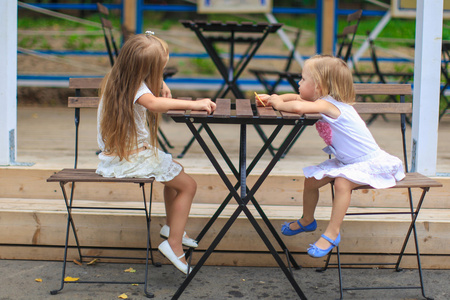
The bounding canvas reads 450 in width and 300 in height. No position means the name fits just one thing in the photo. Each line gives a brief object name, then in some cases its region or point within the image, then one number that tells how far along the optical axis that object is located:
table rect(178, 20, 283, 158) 7.53
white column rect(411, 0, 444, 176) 6.49
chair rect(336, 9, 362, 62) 8.34
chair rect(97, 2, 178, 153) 7.79
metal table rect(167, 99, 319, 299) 4.64
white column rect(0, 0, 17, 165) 6.73
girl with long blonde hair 5.15
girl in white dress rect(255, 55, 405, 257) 5.01
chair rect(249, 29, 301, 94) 7.83
